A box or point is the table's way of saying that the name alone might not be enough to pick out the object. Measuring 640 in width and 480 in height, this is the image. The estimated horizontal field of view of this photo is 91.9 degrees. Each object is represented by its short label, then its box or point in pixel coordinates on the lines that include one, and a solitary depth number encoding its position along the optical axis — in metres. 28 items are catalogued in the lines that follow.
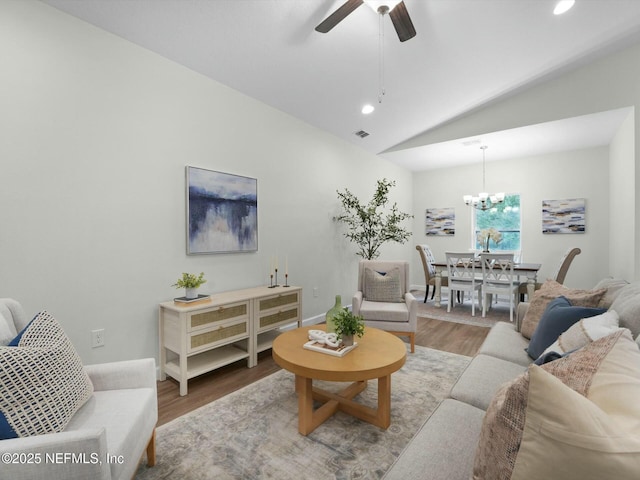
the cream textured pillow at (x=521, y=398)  0.77
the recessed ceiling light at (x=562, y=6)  2.79
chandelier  5.30
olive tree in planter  4.83
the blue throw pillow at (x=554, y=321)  1.77
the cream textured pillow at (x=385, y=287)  3.62
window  5.99
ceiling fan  2.06
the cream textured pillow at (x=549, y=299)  2.00
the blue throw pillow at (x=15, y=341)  1.20
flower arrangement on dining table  5.42
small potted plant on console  2.66
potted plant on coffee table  2.07
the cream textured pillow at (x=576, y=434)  0.59
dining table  4.50
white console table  2.49
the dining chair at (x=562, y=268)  4.32
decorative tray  1.99
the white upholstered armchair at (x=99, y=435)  0.96
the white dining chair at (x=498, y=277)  4.59
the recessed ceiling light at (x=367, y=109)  4.05
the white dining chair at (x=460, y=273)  4.94
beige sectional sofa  1.06
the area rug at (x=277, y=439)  1.61
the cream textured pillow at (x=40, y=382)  1.04
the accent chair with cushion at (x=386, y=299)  3.23
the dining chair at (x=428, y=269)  5.48
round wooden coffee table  1.79
